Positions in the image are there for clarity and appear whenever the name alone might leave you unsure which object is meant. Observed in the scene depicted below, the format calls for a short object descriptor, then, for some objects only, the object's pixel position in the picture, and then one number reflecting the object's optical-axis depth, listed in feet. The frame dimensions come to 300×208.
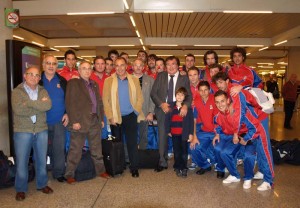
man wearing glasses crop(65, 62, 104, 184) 12.39
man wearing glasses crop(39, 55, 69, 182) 12.28
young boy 13.48
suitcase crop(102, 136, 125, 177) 13.25
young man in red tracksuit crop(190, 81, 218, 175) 13.93
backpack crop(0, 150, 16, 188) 12.00
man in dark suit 14.02
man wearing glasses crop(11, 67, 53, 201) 10.60
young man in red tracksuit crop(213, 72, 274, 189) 11.82
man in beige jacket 13.60
